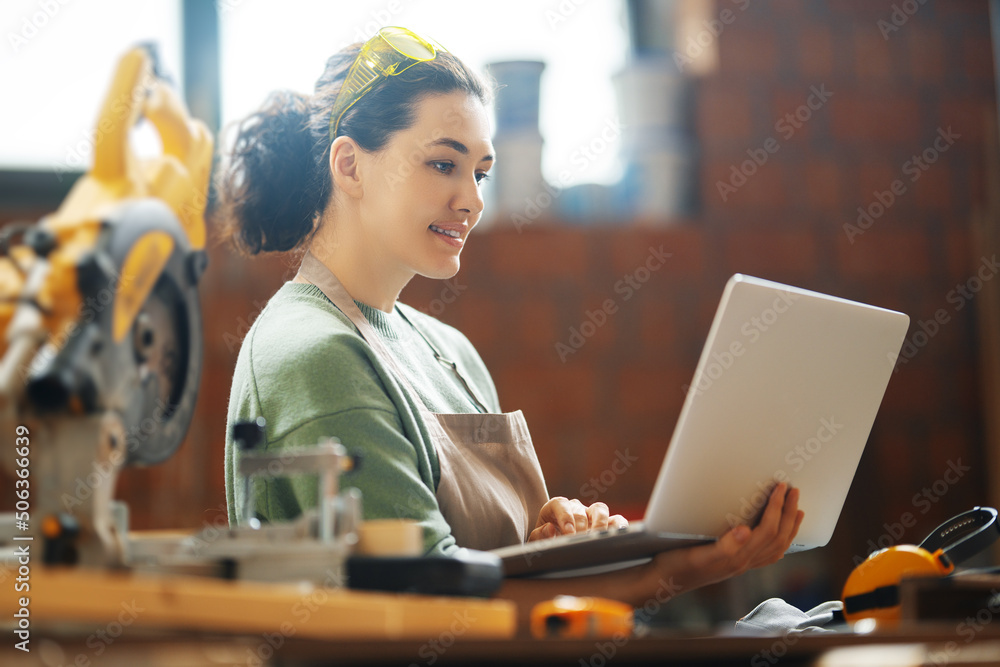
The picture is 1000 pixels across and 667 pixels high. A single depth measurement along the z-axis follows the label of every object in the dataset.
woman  1.85
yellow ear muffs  1.79
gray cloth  1.87
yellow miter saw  1.47
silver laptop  1.71
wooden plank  1.38
